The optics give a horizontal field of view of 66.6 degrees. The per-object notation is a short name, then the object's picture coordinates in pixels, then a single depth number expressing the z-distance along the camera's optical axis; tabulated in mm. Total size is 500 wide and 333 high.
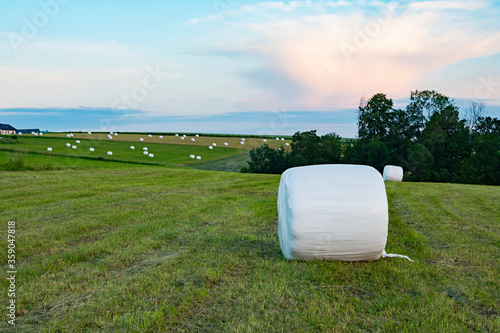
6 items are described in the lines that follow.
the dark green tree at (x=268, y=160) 50062
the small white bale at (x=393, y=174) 26469
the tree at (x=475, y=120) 55219
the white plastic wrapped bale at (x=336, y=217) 6094
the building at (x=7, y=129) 95125
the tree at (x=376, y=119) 53094
